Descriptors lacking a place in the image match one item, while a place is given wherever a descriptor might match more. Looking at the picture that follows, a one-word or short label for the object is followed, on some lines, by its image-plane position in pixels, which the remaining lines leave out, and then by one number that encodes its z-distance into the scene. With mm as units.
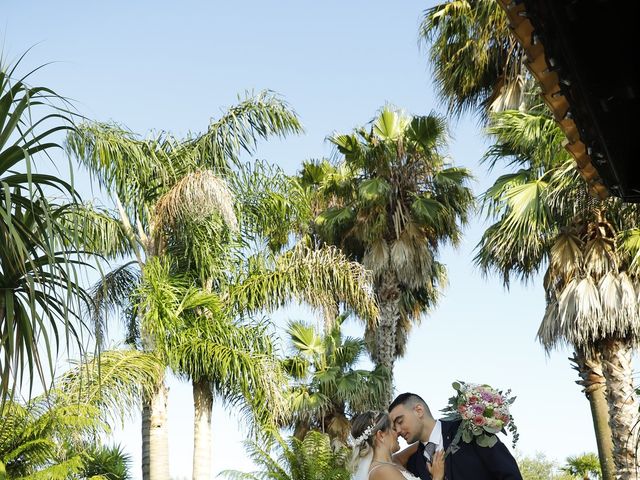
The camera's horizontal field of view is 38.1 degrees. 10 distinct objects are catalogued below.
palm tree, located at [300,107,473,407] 22641
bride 6289
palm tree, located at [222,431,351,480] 15383
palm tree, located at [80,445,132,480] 17106
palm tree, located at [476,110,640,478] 15312
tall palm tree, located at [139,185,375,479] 15359
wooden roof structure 4133
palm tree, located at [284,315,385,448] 21036
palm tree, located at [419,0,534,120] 18766
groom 5469
